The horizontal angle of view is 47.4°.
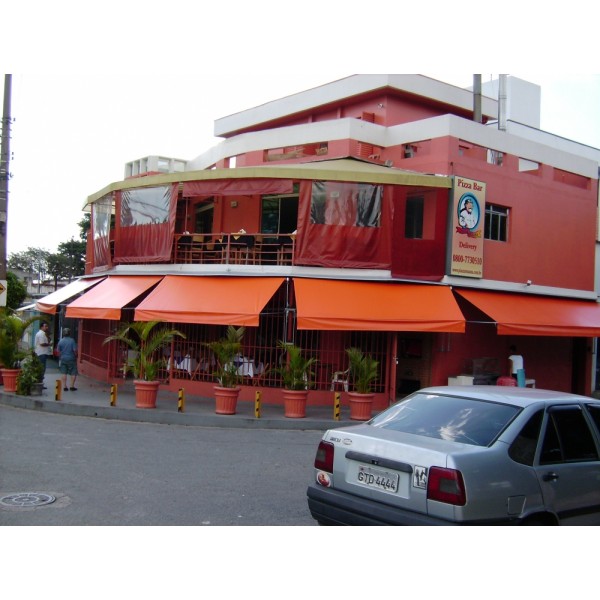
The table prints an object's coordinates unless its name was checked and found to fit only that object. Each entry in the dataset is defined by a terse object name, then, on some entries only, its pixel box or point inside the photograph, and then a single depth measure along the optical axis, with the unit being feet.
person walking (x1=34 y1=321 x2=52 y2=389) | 57.41
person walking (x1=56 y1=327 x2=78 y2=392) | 55.16
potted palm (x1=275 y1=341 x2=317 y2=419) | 49.01
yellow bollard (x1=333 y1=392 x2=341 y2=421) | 48.83
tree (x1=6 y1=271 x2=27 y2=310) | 139.54
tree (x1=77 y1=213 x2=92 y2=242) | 174.71
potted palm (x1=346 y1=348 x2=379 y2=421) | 49.75
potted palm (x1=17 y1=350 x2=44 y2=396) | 54.03
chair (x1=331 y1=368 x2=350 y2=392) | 56.59
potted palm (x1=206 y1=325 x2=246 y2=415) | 48.96
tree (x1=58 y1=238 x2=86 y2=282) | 186.60
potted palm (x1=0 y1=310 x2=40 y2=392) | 56.70
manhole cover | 23.45
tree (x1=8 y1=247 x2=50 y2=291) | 239.09
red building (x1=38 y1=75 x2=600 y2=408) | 55.77
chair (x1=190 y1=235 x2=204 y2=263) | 60.34
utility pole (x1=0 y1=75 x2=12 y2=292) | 57.41
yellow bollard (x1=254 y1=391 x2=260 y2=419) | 48.42
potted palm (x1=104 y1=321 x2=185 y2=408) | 49.85
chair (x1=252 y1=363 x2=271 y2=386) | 57.47
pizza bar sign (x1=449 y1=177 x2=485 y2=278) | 59.16
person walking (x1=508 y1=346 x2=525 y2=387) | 60.80
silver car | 16.06
